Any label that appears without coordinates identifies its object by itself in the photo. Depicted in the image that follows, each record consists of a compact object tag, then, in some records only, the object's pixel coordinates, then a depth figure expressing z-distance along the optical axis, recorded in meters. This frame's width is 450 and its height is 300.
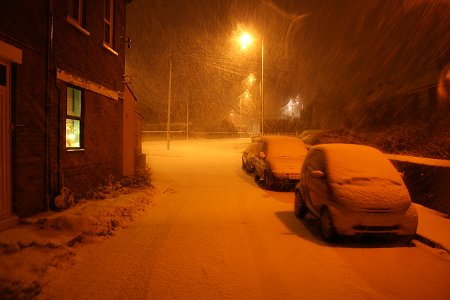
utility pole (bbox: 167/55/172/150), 29.92
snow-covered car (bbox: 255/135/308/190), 12.45
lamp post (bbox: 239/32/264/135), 23.05
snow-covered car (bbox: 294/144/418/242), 6.47
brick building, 6.85
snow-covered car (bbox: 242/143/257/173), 17.45
